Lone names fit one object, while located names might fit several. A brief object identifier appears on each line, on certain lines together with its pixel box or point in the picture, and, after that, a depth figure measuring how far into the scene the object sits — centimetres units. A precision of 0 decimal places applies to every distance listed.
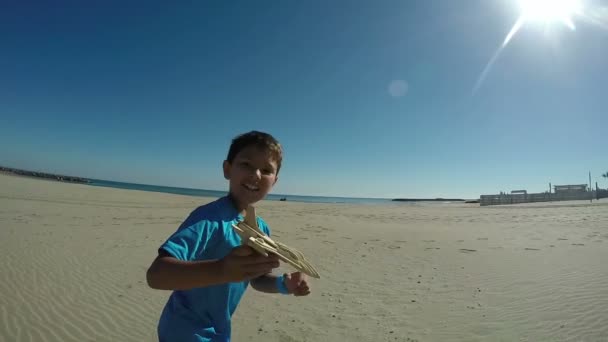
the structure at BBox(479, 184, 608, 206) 3512
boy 109
